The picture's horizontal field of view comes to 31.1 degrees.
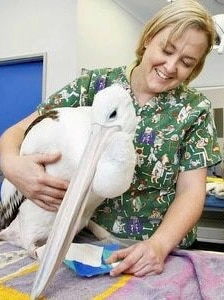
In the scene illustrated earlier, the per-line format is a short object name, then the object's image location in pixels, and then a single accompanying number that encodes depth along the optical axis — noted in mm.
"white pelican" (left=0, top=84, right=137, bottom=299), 564
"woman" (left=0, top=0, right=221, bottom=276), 869
